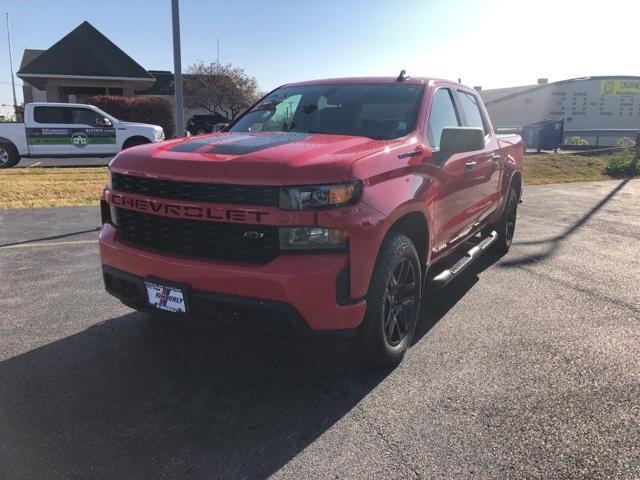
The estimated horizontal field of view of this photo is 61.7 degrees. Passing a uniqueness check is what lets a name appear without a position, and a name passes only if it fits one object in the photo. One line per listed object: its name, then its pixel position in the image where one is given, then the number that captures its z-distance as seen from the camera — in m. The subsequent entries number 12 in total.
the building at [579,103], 45.66
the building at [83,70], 29.52
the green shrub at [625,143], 20.54
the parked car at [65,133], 15.92
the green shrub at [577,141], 29.86
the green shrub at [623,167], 16.81
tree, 38.81
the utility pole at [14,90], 57.75
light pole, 9.02
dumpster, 22.33
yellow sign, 45.81
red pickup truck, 2.83
